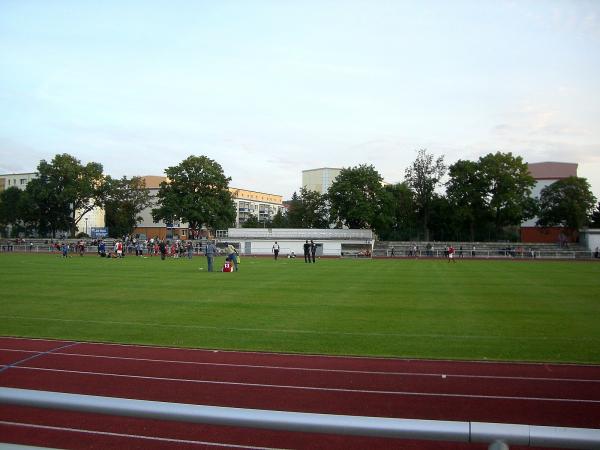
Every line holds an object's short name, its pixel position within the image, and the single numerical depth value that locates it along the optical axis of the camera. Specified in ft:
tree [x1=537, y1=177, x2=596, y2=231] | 228.22
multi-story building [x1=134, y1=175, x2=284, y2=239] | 345.10
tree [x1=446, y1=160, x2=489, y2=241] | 228.22
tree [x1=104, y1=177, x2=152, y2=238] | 282.56
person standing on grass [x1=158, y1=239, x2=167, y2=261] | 150.22
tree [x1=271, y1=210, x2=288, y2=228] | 313.12
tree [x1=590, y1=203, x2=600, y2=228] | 263.47
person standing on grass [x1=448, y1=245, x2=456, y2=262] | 154.10
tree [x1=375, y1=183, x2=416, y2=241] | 240.53
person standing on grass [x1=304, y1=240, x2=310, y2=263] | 143.13
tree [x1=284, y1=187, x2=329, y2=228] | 278.46
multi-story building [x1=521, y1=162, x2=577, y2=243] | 258.61
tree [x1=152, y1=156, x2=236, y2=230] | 233.76
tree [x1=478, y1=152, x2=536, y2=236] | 223.71
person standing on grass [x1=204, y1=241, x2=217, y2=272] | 101.93
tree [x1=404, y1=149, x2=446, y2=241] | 251.60
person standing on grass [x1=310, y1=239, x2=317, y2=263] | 142.77
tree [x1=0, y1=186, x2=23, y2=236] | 294.05
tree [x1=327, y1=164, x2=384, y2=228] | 237.86
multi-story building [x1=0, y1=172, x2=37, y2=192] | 367.45
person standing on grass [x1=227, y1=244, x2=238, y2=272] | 103.29
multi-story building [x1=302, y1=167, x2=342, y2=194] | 353.51
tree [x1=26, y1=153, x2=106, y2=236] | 258.98
